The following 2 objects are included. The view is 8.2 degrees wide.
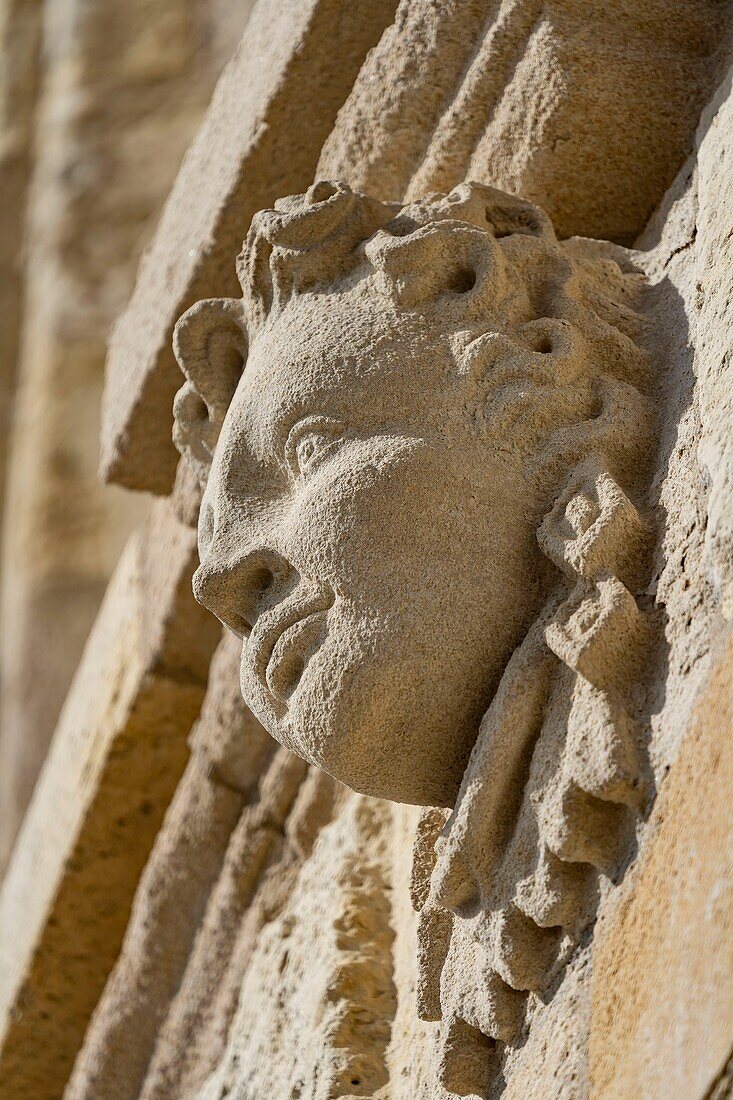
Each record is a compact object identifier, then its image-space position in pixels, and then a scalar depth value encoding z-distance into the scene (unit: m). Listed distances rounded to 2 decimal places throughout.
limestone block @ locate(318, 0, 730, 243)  2.66
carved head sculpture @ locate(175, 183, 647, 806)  2.43
